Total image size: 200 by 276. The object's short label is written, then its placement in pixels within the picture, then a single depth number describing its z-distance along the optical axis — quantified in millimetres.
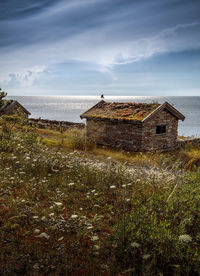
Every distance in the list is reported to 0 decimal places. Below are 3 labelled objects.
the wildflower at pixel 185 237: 3609
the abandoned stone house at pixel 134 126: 17625
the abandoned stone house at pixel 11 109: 31581
